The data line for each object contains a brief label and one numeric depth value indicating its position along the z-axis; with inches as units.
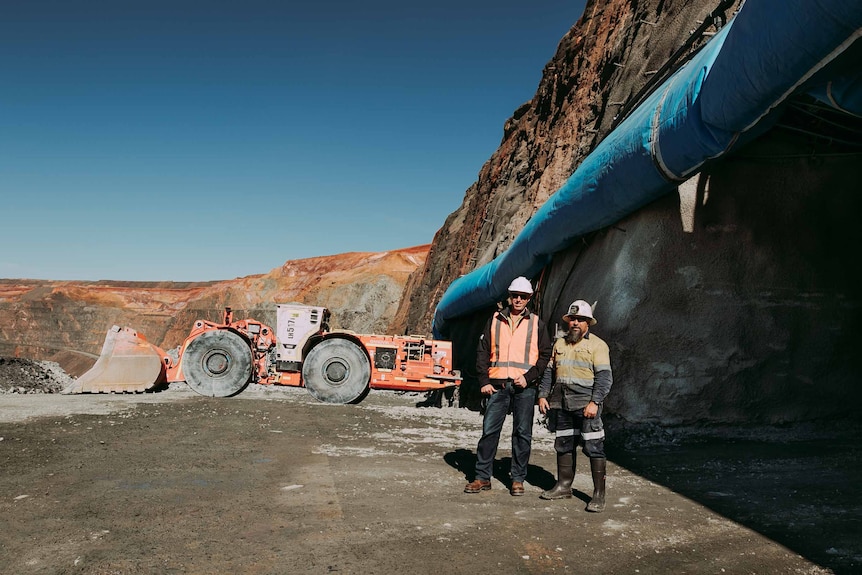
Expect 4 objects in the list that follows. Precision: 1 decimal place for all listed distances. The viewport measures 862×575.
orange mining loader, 465.1
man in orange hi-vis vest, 212.7
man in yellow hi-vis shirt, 194.9
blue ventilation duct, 172.6
